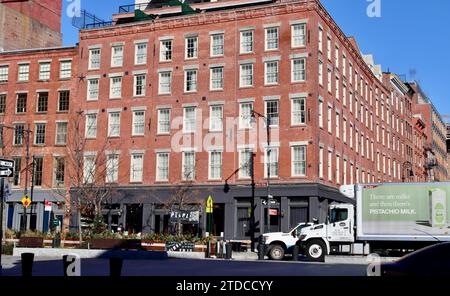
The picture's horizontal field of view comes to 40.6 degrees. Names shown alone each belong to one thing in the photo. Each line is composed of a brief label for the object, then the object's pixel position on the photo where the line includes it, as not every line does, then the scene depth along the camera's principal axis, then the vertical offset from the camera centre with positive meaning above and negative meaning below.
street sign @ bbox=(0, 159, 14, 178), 17.11 +1.41
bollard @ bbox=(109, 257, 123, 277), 14.13 -1.06
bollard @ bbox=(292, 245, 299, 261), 32.19 -1.52
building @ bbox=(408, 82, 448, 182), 101.56 +16.93
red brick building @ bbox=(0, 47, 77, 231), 52.19 +8.34
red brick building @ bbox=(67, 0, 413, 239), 45.03 +8.97
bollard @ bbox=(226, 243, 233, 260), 33.94 -1.61
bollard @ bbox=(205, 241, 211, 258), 34.48 -1.71
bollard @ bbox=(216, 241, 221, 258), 34.36 -1.58
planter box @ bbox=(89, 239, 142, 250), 33.78 -1.31
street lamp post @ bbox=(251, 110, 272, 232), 40.41 +4.44
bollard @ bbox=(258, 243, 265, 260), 32.96 -1.61
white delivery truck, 30.44 +0.15
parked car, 11.19 -0.72
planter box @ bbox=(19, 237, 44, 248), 35.16 -1.35
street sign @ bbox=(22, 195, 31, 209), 45.49 +1.32
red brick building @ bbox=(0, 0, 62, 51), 60.50 +20.20
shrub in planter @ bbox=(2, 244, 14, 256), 33.20 -1.72
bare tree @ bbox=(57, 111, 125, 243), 46.69 +3.98
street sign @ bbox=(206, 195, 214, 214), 39.56 +1.05
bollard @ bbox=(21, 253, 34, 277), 14.58 -1.08
